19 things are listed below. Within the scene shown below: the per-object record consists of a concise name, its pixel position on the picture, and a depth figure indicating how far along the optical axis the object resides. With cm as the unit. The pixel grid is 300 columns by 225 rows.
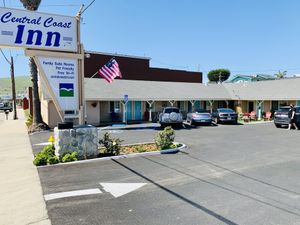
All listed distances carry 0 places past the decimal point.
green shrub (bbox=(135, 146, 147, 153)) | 1172
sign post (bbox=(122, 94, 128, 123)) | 2565
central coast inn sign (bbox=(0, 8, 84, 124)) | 1039
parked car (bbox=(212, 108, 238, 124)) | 2609
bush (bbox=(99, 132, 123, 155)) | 1123
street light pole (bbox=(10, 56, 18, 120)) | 3595
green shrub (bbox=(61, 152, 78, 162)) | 991
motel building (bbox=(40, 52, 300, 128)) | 2600
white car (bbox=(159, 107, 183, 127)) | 2195
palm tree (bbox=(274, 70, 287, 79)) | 7579
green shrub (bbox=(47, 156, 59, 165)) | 975
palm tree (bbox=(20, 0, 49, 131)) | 2103
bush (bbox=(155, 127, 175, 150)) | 1184
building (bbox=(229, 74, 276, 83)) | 5641
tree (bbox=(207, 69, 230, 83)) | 7619
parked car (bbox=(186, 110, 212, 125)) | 2434
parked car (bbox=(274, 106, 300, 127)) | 2138
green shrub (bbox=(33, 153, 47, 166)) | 967
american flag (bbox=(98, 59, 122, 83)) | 1873
